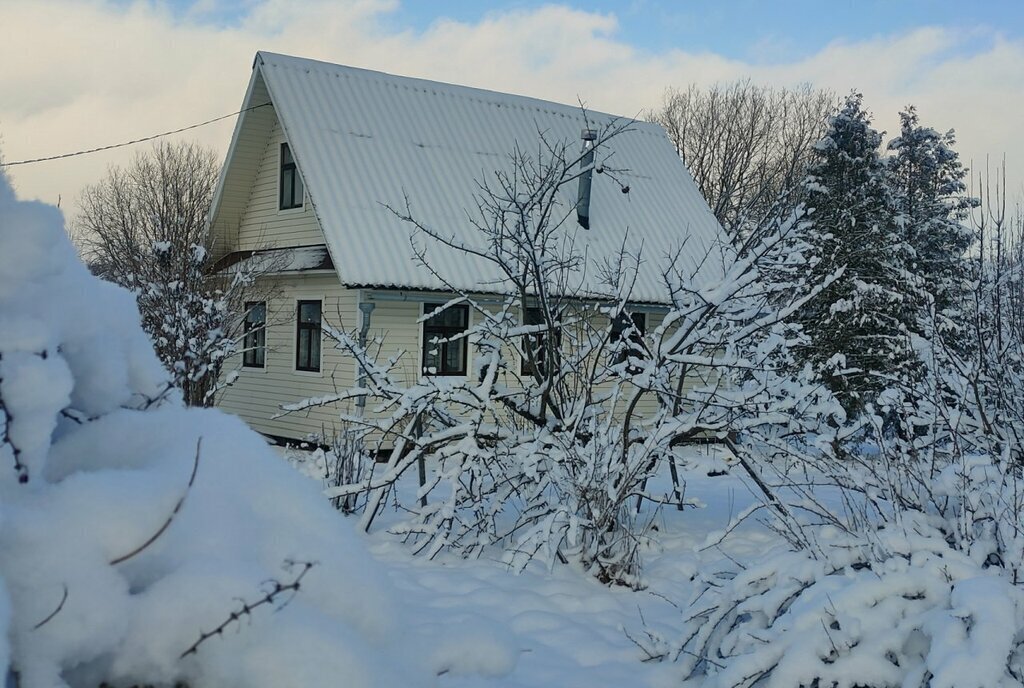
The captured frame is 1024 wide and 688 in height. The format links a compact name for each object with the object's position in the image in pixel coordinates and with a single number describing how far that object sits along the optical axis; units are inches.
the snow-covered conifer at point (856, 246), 641.6
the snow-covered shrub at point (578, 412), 261.7
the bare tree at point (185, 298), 478.9
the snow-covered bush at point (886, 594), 134.3
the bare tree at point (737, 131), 1567.1
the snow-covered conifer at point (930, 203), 701.9
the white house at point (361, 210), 551.8
